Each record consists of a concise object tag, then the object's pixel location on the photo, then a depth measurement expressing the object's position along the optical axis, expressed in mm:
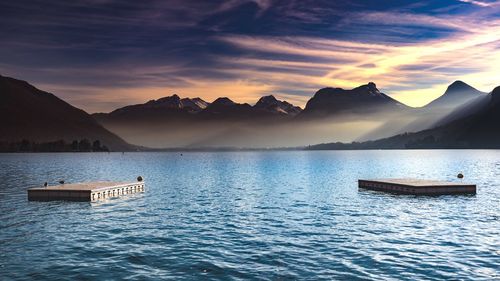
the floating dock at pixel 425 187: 66625
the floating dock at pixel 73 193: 60156
